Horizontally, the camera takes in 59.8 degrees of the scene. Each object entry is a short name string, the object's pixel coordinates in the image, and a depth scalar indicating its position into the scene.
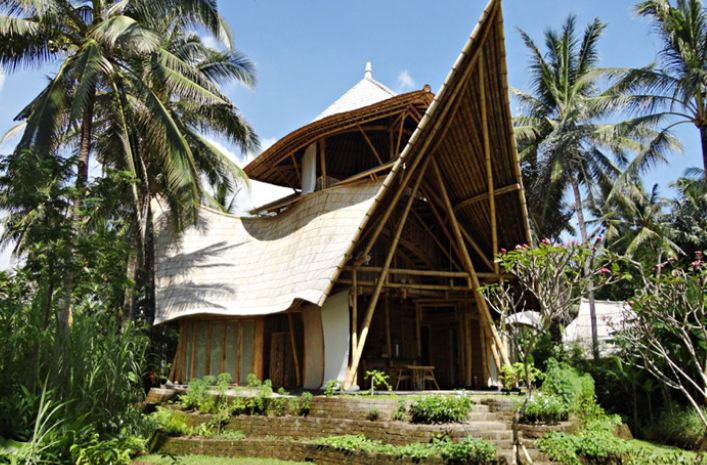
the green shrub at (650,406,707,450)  10.88
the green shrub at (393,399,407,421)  9.71
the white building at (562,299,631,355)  24.42
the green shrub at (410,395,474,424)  9.40
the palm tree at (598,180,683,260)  21.73
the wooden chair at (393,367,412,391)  14.12
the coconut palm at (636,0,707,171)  17.23
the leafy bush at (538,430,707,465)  8.68
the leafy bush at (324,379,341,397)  11.09
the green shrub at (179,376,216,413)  11.62
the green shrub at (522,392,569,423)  9.78
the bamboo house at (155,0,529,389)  12.95
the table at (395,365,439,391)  13.81
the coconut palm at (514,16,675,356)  19.06
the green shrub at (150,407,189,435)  10.53
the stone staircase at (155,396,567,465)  9.06
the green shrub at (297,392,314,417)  10.74
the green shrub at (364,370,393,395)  11.43
